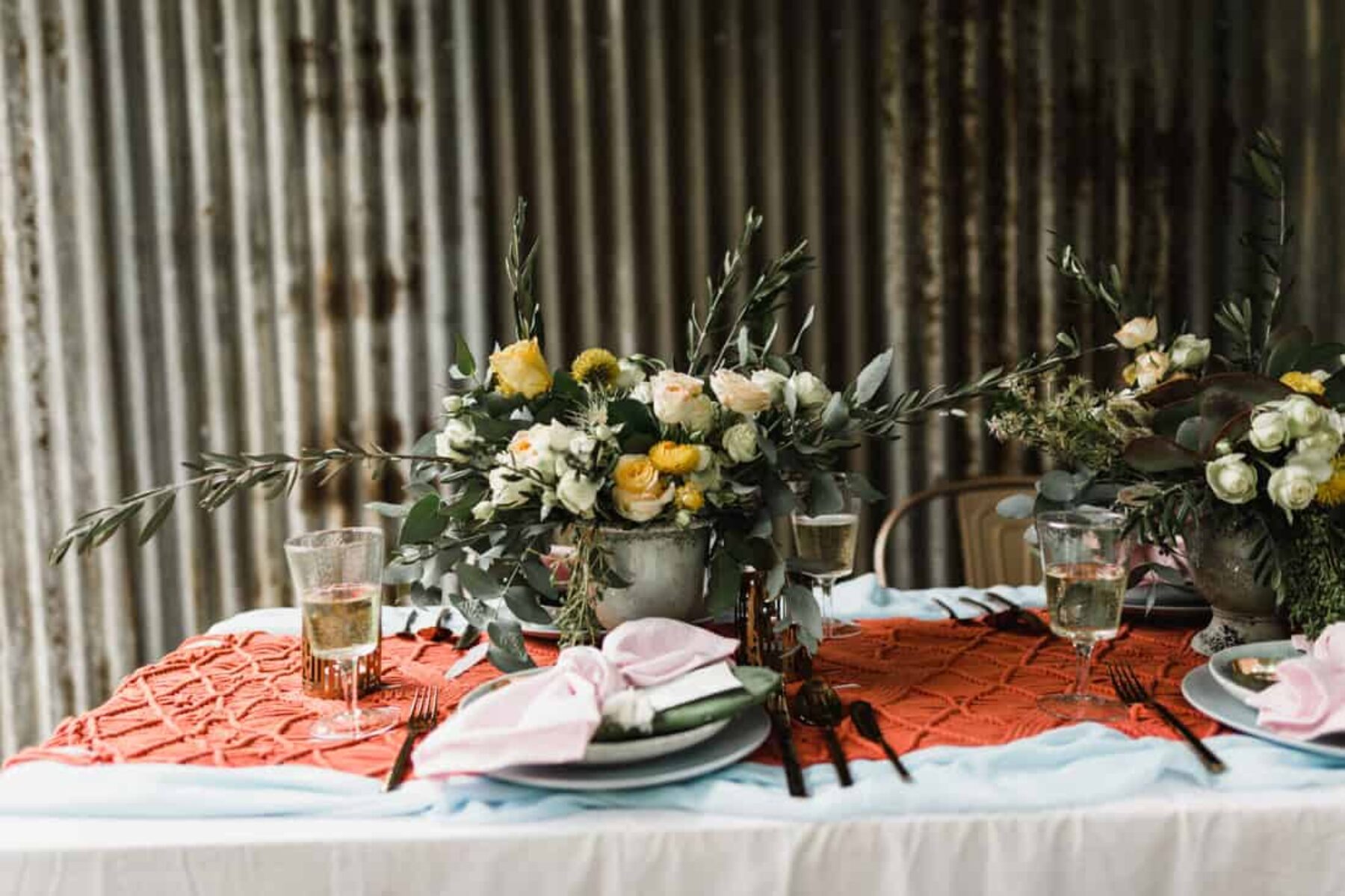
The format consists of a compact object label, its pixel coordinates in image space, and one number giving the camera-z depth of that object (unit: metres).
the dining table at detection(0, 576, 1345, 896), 1.00
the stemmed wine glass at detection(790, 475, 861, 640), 1.47
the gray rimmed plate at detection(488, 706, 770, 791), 1.03
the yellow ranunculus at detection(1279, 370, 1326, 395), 1.35
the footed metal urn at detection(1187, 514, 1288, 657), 1.38
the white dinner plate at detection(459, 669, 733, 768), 1.05
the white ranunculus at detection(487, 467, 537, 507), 1.33
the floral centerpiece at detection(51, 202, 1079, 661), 1.31
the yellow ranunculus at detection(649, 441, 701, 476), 1.30
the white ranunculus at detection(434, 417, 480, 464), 1.42
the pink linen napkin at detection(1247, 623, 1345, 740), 1.09
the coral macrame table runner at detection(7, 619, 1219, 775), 1.17
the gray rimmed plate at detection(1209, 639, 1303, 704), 1.26
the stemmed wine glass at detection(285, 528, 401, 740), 1.24
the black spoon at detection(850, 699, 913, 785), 1.11
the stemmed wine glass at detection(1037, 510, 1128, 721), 1.23
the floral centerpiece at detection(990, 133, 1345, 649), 1.28
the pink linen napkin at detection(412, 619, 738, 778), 1.03
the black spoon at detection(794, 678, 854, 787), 1.19
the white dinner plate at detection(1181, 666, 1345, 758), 1.08
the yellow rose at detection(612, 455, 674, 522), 1.31
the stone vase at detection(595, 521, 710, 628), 1.38
